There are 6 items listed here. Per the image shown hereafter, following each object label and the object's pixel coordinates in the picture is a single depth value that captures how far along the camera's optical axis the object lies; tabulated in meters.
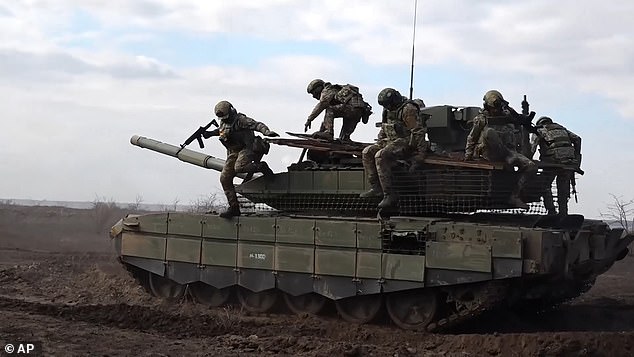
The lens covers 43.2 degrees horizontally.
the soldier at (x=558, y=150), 13.01
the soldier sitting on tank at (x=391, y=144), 11.83
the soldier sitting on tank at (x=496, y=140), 11.37
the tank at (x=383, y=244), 10.92
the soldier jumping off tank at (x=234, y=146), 13.31
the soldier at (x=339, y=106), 13.80
